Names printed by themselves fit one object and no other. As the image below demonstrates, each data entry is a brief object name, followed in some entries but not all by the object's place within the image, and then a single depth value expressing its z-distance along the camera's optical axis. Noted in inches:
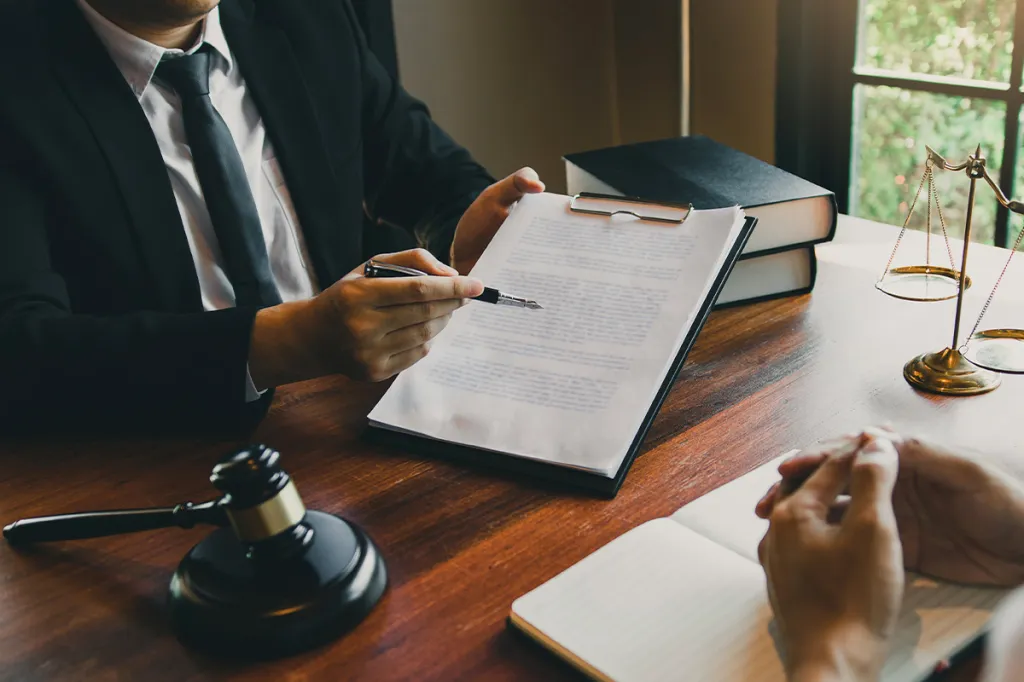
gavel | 28.6
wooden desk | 29.3
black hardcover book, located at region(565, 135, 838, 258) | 49.6
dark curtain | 92.0
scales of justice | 40.4
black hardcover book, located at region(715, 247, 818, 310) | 50.6
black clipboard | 36.1
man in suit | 42.7
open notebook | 26.2
